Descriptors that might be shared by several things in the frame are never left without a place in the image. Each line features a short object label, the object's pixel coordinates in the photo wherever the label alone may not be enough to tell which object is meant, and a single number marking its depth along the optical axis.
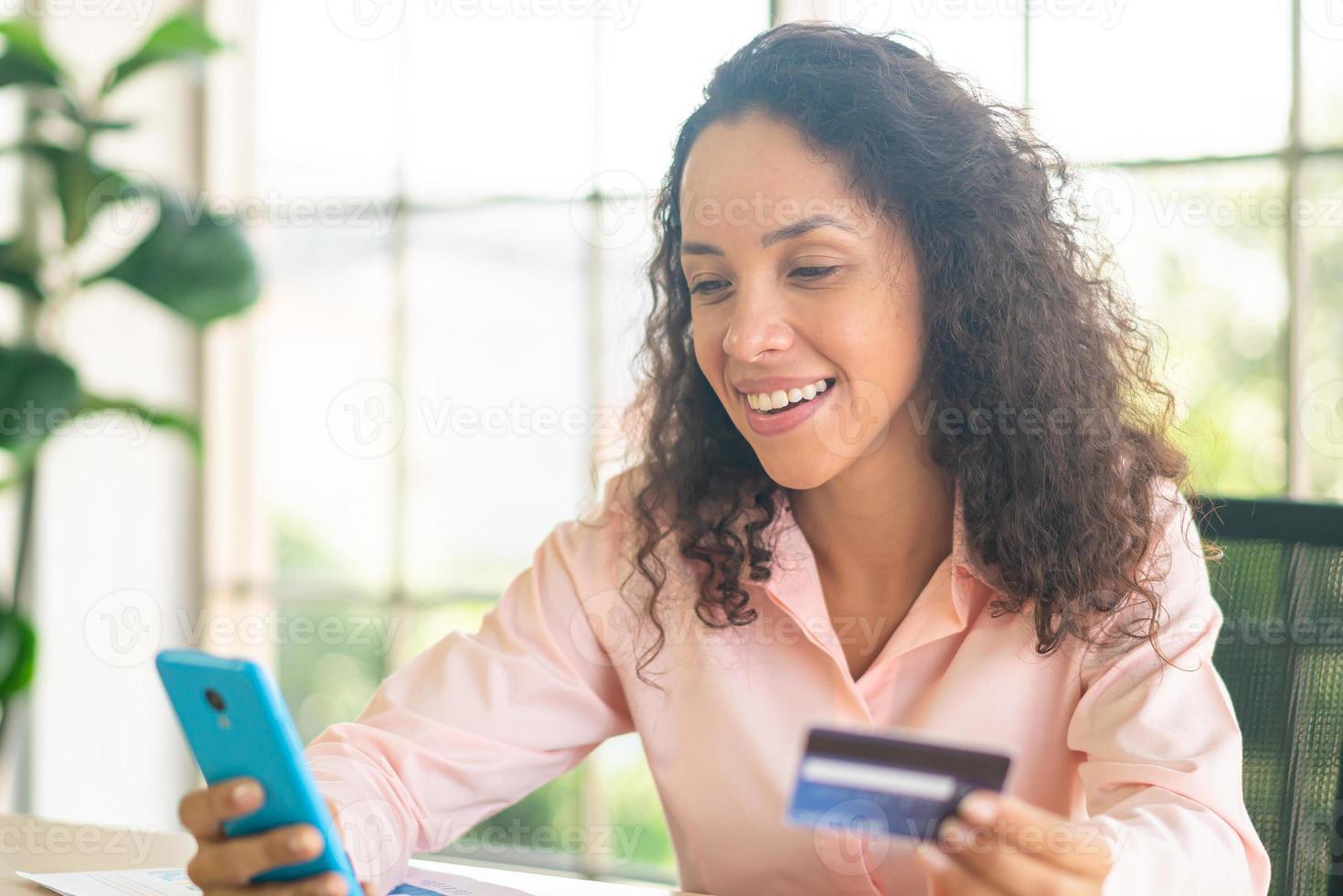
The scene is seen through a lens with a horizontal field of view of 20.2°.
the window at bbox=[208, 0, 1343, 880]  2.78
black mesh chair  2.15
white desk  2.13
